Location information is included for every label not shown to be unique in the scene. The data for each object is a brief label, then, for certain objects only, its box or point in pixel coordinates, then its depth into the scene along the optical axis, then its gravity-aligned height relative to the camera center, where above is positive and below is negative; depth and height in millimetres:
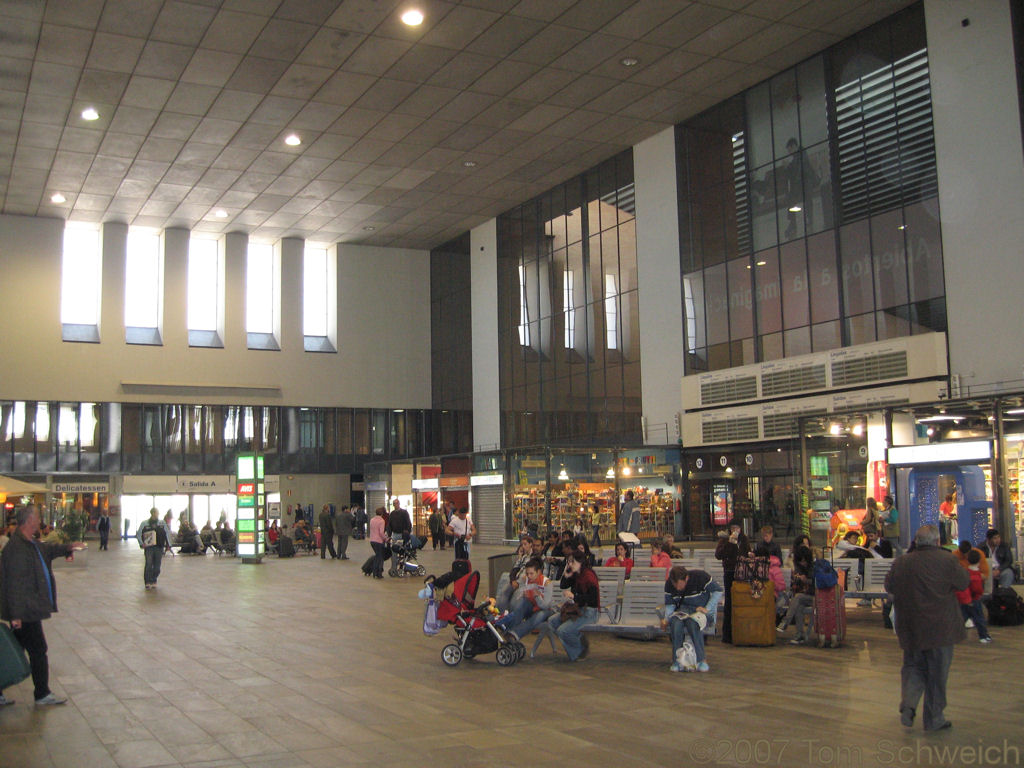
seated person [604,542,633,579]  13145 -1012
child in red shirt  10734 -1431
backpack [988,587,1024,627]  12055 -1602
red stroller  9875 -1483
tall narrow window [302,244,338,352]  41688 +8028
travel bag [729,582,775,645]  10734 -1459
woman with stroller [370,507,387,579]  20609 -1119
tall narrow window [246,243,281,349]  40719 +8044
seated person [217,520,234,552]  30984 -1446
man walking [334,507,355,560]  27172 -1053
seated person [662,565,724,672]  9375 -1221
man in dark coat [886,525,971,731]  6703 -985
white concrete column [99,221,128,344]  37250 +7899
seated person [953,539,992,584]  11370 -918
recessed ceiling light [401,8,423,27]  21406 +10176
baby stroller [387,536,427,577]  20953 -1571
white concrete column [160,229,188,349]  38281 +7865
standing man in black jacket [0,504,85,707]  7996 -787
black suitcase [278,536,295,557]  28906 -1615
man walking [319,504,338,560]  27403 -1165
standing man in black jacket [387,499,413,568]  21000 -767
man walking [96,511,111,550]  34281 -1164
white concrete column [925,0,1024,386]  19938 +6062
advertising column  25984 -359
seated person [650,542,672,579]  12962 -973
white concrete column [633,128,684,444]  29000 +5878
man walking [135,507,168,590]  18609 -994
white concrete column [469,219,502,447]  38219 +5946
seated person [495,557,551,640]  10328 -1262
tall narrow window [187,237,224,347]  39562 +7980
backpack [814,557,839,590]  10656 -1033
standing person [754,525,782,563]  11133 -746
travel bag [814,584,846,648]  10555 -1420
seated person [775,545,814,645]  11055 -1289
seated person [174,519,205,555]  31422 -1527
